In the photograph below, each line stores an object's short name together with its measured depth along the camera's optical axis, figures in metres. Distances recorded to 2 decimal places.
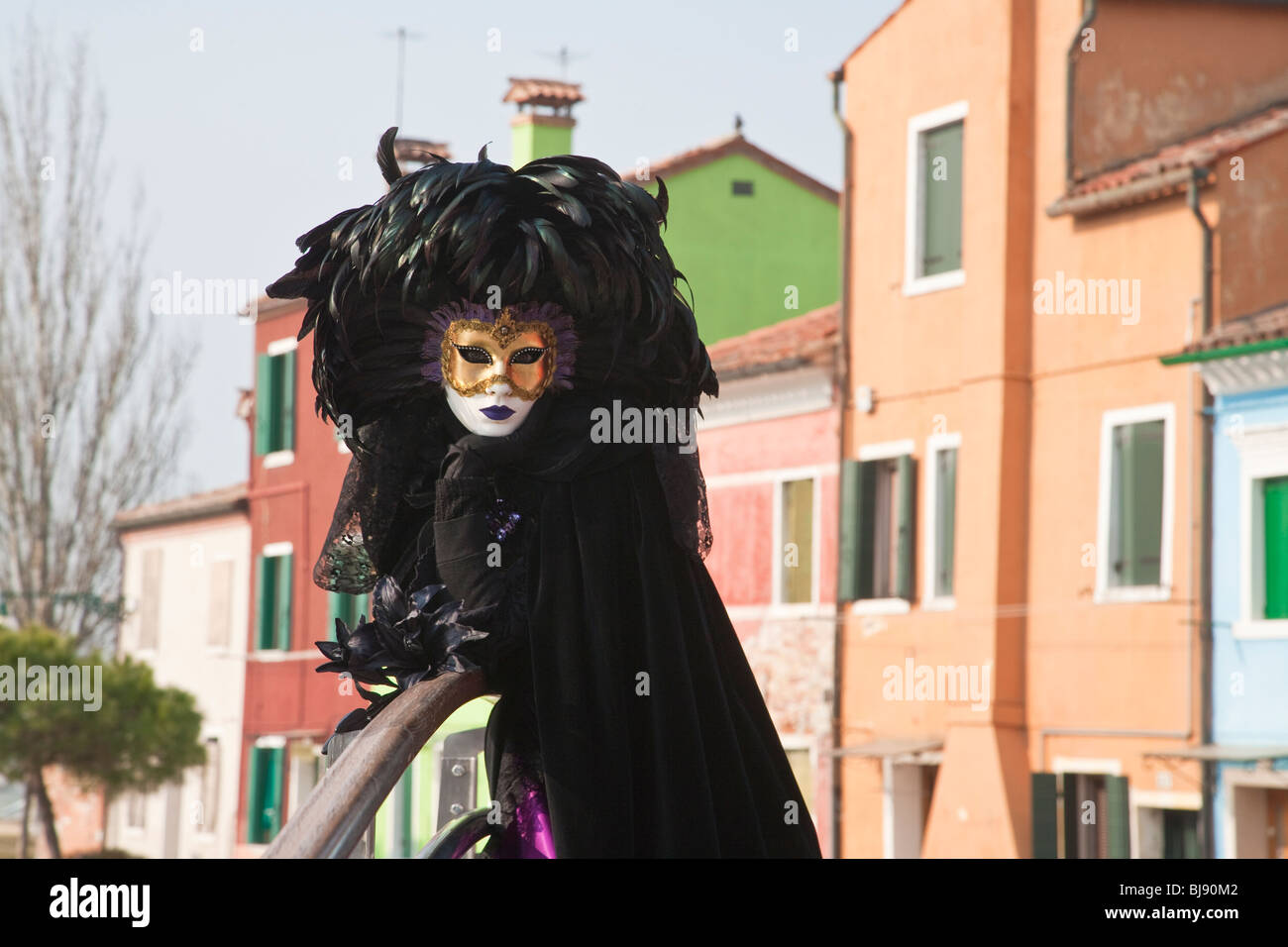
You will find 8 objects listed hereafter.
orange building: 15.73
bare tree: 27.38
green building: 23.42
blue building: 14.79
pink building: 19.38
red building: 26.56
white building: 28.58
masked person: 3.13
